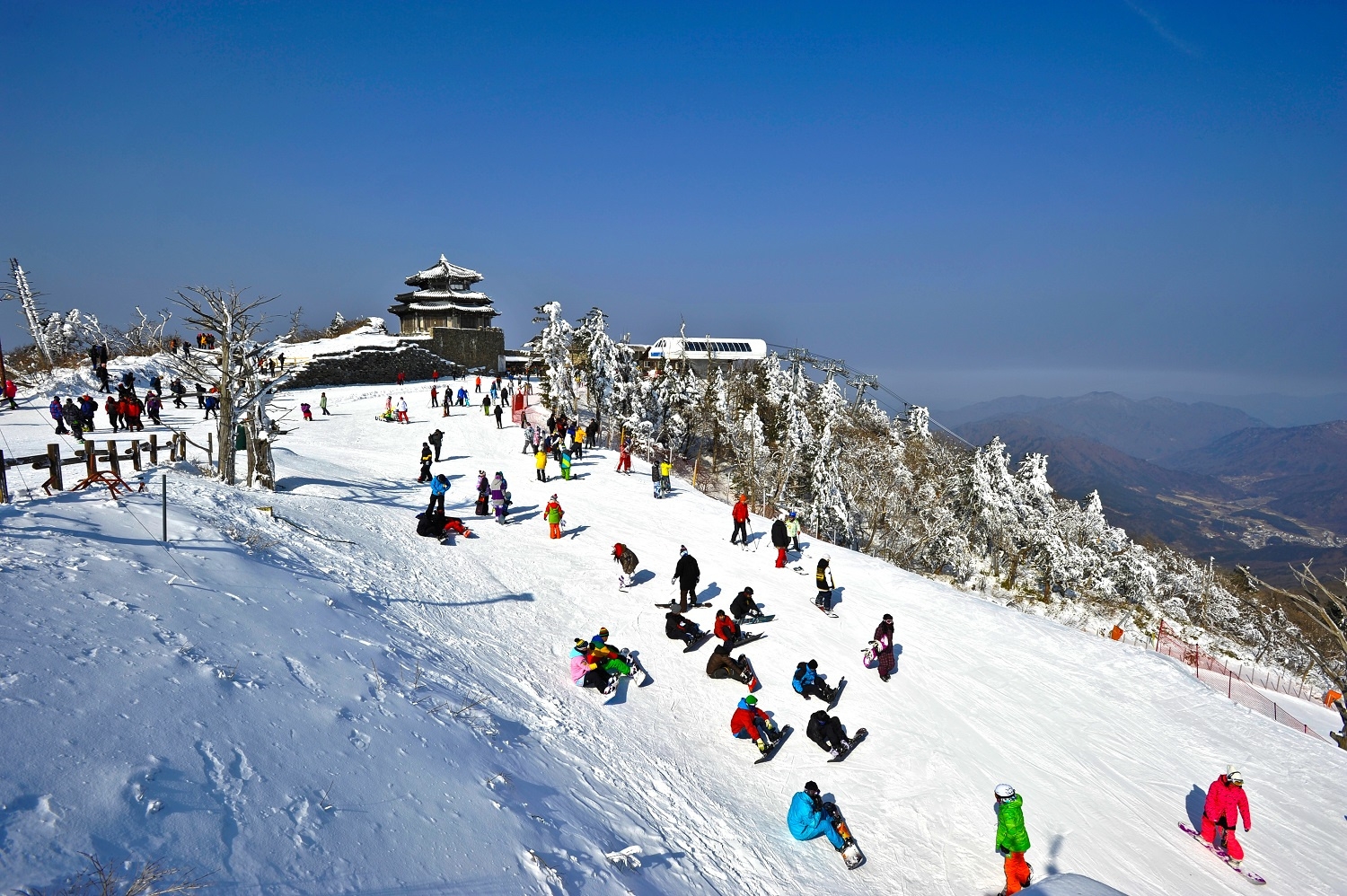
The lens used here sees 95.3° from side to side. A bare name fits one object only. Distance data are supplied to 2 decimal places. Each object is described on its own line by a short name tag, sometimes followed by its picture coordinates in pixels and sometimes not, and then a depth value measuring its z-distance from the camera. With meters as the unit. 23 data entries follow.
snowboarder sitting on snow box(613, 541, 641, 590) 13.98
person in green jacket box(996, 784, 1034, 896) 7.38
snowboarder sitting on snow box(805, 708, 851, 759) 9.39
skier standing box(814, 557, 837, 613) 13.68
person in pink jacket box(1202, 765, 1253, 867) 8.65
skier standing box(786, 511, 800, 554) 16.22
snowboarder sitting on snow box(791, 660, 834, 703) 10.59
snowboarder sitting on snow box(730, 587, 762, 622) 12.66
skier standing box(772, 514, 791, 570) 15.41
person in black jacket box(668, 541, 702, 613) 13.15
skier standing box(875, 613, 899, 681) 11.52
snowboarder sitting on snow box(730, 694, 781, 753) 9.30
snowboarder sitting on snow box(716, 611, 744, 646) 11.54
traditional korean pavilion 55.72
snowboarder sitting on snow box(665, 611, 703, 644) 11.88
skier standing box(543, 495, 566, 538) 16.34
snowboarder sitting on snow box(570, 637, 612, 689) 9.90
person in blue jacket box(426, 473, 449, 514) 15.65
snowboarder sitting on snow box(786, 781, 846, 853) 7.70
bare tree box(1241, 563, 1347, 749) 16.83
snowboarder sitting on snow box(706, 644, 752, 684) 10.83
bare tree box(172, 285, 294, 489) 16.16
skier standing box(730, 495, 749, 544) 16.67
